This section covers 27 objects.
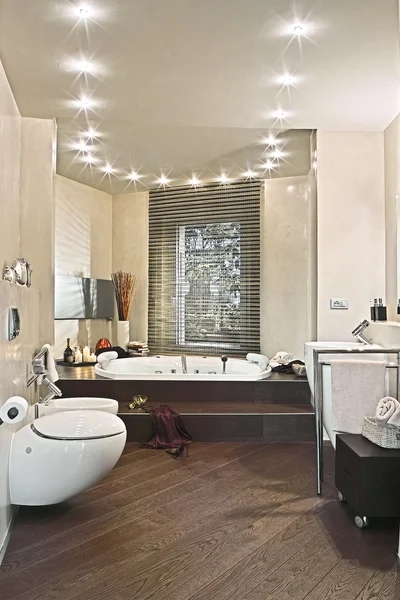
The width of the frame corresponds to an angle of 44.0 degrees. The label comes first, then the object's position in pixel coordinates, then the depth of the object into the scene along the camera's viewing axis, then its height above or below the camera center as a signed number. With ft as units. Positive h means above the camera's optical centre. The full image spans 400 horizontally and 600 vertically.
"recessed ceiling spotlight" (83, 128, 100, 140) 15.11 +5.43
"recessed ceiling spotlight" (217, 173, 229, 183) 20.24 +5.38
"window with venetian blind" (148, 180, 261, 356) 20.26 +1.65
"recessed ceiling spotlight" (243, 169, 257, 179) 19.45 +5.37
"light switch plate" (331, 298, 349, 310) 14.34 +0.13
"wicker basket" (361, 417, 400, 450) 8.13 -2.13
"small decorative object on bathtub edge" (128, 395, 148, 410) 13.38 -2.55
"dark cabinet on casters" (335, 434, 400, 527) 7.79 -2.80
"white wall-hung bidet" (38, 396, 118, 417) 10.79 -2.13
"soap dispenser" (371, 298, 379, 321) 13.37 -0.08
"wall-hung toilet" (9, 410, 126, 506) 7.95 -2.44
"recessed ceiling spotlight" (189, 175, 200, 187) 20.52 +5.42
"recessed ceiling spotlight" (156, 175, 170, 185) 20.40 +5.39
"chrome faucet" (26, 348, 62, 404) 9.12 -1.24
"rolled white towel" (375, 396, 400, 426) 8.09 -1.68
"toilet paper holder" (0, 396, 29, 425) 6.71 -1.38
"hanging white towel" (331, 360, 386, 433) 9.34 -1.58
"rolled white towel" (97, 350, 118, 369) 16.71 -1.74
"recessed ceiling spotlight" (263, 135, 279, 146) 15.53 +5.36
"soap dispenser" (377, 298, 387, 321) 13.25 -0.13
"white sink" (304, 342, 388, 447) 10.02 -1.23
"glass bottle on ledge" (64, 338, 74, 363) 18.57 -1.77
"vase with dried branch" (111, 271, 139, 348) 21.88 +0.47
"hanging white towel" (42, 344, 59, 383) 10.41 -1.28
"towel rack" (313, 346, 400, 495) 9.52 -1.48
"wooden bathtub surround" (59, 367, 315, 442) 12.92 -2.73
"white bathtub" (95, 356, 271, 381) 17.43 -2.09
